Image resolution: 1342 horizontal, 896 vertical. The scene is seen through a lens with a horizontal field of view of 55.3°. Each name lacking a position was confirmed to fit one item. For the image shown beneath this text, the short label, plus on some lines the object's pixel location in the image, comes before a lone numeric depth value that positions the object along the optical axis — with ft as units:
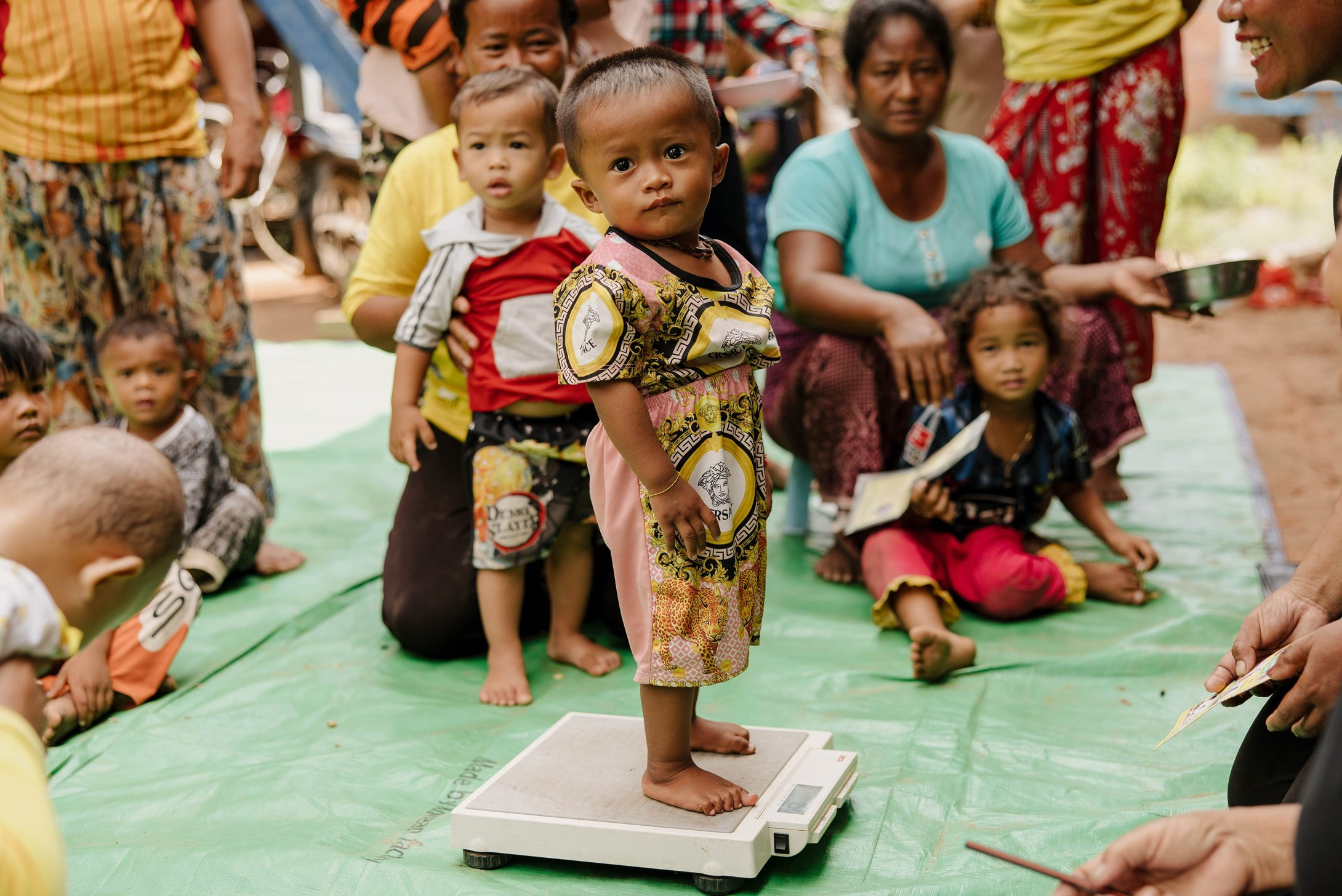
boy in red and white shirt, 8.28
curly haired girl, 9.26
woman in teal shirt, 10.05
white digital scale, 5.60
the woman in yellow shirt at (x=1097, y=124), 11.27
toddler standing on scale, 5.56
